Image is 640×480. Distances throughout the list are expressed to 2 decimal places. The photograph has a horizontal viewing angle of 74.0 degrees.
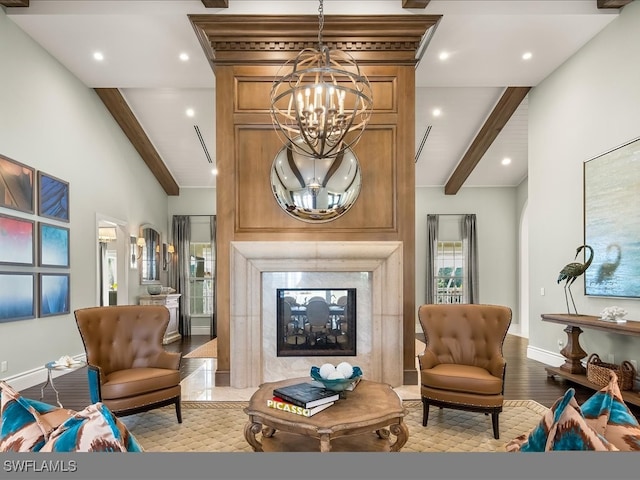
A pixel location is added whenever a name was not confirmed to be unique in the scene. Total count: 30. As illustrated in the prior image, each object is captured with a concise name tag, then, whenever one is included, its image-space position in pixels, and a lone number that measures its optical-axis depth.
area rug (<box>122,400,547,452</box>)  3.04
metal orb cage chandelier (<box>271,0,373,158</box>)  2.91
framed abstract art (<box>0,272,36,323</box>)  4.23
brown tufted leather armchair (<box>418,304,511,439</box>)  3.28
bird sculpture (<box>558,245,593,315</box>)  4.57
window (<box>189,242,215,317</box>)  9.18
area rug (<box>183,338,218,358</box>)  6.34
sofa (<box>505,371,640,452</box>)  0.89
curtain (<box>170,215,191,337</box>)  8.90
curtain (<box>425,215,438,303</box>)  9.50
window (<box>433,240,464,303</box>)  9.59
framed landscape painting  4.11
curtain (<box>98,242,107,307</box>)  8.62
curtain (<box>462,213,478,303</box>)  9.47
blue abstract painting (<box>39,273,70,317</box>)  4.90
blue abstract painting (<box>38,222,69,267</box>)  4.89
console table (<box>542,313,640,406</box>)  4.13
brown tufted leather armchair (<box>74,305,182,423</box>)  3.23
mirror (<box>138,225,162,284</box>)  7.86
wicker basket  3.93
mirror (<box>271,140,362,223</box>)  4.52
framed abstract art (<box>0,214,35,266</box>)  4.25
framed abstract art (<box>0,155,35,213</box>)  4.27
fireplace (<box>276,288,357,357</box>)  4.61
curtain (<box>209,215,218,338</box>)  9.02
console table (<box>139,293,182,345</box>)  7.67
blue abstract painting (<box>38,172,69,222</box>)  4.91
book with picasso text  2.50
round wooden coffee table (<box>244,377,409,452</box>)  2.38
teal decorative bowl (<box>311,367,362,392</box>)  2.71
